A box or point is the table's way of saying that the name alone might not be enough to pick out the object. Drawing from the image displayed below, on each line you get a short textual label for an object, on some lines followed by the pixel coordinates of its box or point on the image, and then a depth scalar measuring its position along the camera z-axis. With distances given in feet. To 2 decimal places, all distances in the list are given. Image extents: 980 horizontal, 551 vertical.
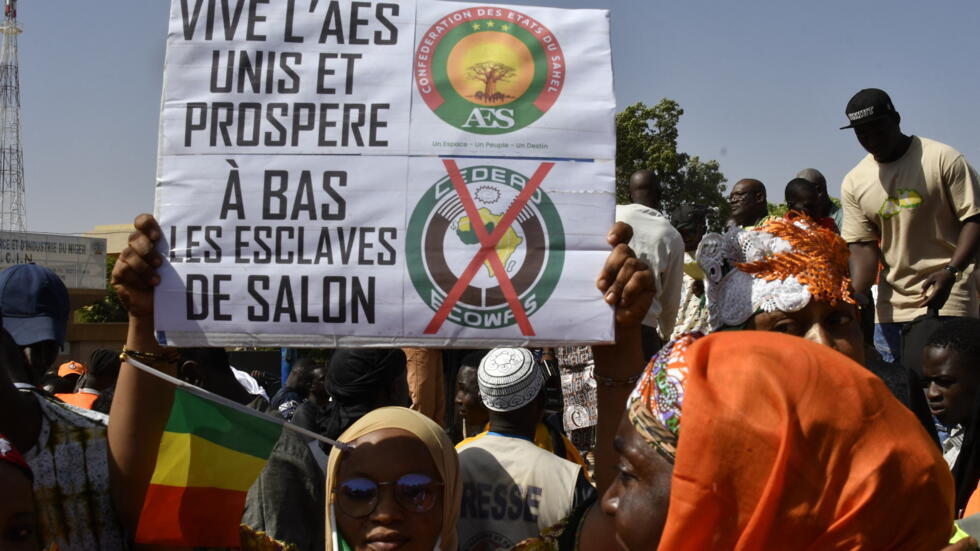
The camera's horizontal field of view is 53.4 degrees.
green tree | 70.54
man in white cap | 13.32
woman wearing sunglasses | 10.74
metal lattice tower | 203.62
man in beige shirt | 19.52
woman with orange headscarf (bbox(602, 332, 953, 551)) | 5.90
